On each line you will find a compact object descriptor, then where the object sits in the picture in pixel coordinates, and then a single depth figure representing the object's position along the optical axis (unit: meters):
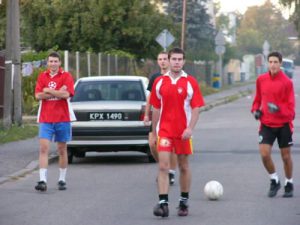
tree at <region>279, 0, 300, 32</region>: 57.22
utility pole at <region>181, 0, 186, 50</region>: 47.81
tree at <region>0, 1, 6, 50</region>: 46.84
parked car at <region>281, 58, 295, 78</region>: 96.39
